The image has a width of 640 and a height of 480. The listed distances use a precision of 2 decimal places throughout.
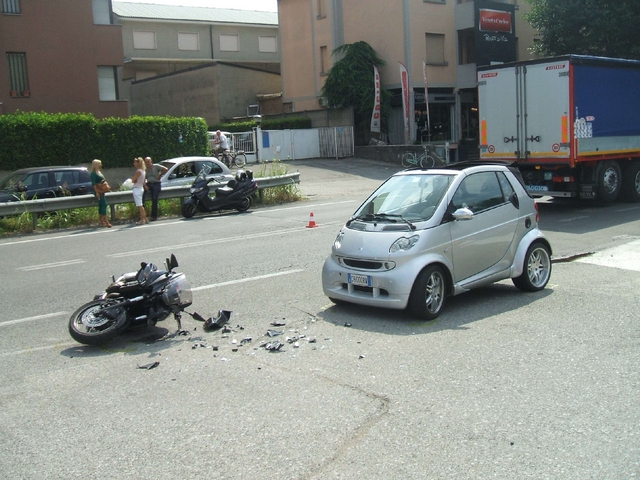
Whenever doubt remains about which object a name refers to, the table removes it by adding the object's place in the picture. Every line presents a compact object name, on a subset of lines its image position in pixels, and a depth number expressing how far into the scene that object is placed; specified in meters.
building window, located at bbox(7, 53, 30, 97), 28.61
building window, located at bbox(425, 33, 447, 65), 37.69
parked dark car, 17.98
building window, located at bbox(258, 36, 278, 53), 55.12
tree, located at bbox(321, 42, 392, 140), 36.50
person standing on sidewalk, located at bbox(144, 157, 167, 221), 18.39
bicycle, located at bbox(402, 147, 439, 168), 31.28
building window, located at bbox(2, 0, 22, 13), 28.23
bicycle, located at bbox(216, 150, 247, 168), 30.88
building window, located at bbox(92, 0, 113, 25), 30.22
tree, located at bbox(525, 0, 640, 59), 29.34
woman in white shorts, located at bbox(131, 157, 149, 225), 17.92
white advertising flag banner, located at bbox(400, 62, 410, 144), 35.53
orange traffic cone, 15.64
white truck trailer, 16.44
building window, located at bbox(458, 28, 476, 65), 38.75
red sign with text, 38.03
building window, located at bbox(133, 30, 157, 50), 51.00
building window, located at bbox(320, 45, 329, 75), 40.50
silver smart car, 7.78
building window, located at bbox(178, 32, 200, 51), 52.41
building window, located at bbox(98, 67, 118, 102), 30.77
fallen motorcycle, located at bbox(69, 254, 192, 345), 7.14
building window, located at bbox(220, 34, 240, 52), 53.72
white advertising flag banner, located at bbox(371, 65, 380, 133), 35.91
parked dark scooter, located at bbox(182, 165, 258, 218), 18.77
